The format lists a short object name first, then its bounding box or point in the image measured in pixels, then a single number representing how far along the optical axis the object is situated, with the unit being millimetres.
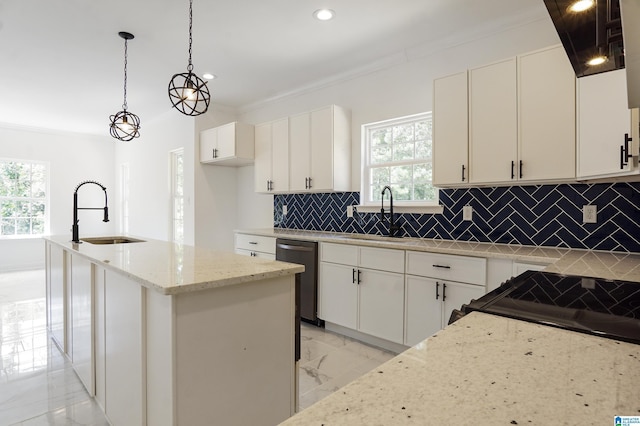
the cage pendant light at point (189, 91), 2485
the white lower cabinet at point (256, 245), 3928
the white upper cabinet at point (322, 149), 3801
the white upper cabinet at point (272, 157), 4316
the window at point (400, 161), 3463
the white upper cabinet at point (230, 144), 4652
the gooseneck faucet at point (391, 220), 3391
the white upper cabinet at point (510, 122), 2350
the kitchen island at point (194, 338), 1398
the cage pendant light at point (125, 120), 3158
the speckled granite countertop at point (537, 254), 1710
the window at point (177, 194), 5820
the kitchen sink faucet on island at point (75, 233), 2857
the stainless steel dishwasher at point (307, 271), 3486
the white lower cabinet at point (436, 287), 2461
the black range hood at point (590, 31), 899
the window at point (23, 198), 6570
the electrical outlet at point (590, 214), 2477
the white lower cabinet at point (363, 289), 2885
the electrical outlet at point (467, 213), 3057
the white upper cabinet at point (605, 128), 1931
